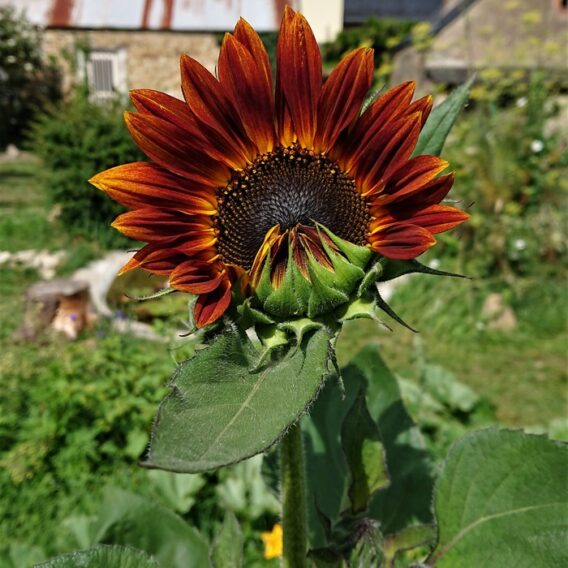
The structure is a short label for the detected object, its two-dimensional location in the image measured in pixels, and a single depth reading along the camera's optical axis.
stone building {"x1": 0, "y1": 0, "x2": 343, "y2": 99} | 10.73
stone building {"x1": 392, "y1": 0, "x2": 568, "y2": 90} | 5.85
